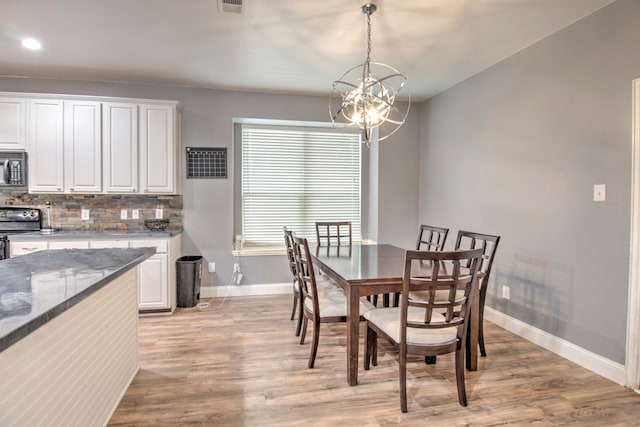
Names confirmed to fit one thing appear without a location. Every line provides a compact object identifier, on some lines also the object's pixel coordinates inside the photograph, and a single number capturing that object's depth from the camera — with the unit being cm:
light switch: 235
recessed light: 282
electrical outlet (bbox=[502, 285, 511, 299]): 321
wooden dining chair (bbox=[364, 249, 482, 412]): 183
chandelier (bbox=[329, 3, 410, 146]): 231
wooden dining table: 215
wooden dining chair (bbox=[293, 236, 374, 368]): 239
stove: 355
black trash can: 379
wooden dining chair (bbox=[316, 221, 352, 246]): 377
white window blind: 452
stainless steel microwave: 341
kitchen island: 103
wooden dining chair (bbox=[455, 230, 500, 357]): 242
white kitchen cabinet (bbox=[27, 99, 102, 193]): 345
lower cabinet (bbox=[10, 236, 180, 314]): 342
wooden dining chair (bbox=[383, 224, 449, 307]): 309
